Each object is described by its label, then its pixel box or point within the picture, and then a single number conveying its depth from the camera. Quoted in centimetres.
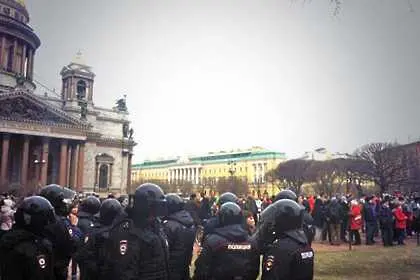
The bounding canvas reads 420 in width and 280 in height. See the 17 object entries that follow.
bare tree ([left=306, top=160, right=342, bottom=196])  6669
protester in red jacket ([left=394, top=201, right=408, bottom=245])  1719
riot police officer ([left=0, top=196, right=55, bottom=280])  402
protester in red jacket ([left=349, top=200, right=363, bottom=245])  1653
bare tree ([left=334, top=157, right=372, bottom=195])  5233
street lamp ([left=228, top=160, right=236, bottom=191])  10550
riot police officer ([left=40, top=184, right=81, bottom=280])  558
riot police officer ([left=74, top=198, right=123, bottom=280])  532
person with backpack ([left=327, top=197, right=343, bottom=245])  1722
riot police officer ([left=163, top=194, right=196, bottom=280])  641
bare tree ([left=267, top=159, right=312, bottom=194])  7238
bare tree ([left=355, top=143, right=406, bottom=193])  4769
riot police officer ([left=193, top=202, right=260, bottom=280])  527
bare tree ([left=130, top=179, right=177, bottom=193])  8970
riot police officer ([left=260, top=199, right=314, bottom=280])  425
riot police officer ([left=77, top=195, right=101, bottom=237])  864
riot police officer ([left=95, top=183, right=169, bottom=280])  404
